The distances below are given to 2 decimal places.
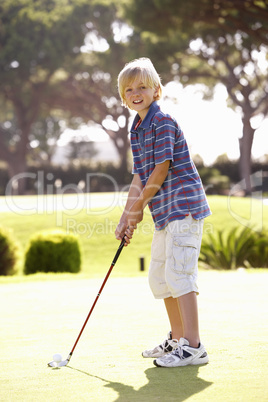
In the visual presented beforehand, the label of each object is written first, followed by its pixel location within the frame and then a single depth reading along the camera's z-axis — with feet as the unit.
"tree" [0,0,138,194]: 115.24
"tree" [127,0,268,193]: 68.89
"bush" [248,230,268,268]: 38.45
